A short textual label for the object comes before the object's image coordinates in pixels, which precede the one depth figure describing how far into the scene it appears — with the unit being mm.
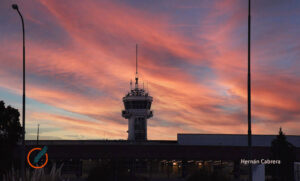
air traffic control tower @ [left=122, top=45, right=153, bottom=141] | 120250
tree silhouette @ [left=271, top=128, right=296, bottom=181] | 54156
